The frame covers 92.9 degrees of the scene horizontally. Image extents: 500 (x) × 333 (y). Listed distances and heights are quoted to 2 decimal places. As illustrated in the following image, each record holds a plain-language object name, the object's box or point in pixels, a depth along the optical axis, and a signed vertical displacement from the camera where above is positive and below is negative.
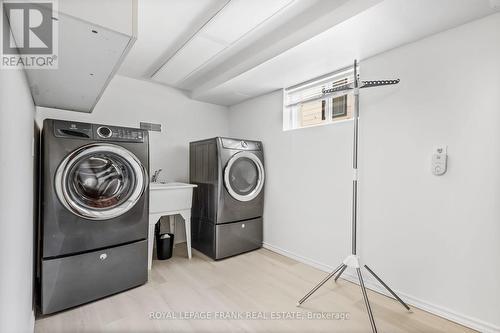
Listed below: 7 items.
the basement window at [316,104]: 2.28 +0.65
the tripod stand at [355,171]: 1.72 -0.04
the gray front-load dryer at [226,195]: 2.57 -0.36
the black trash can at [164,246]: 2.57 -0.90
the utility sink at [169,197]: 2.33 -0.34
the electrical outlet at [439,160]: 1.61 +0.04
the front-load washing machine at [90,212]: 1.59 -0.36
